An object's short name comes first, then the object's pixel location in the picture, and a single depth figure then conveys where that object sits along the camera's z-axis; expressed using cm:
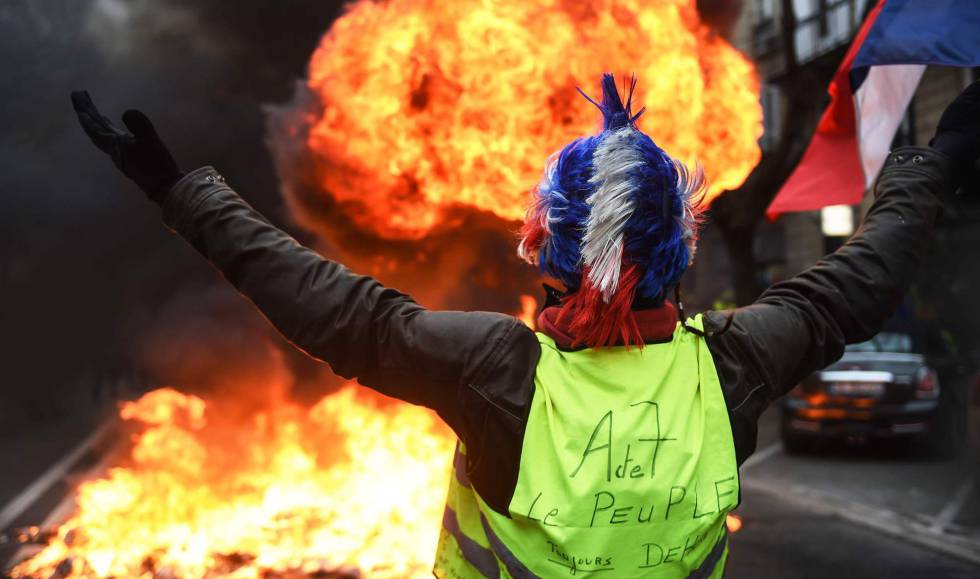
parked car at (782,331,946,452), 842
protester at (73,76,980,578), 149
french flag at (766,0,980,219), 365
